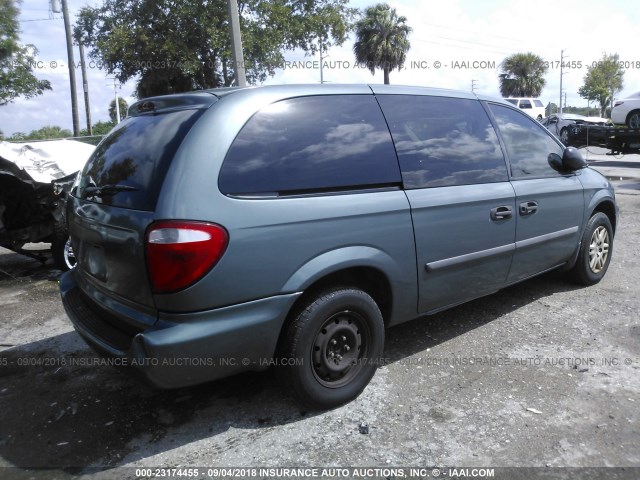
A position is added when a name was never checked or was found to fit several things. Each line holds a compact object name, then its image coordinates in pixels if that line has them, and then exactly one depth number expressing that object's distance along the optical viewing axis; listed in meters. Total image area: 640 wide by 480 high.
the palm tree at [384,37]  33.97
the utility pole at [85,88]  24.50
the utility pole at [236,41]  9.16
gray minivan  2.41
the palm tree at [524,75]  45.16
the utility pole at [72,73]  21.16
